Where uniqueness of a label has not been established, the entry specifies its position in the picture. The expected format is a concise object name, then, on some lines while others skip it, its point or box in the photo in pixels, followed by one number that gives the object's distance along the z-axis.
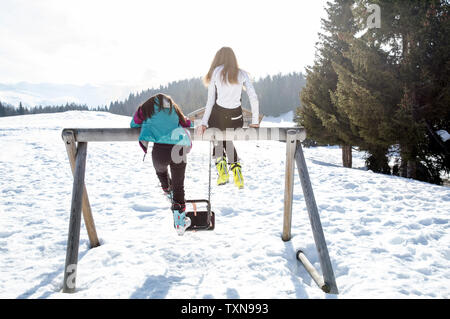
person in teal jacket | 3.04
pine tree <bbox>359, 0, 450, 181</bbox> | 8.10
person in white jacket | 3.55
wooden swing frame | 2.72
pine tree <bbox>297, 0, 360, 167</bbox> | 13.13
